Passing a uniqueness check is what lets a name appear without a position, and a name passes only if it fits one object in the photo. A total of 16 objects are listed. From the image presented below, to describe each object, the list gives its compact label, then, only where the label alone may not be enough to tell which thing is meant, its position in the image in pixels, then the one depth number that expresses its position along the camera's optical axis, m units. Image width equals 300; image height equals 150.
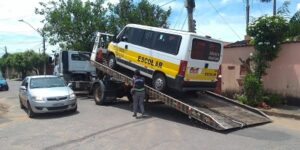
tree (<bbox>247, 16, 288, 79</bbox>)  9.17
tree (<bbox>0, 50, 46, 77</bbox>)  40.82
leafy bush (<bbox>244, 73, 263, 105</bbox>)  8.94
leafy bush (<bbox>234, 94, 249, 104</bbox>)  9.10
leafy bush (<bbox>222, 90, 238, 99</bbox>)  10.47
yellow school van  7.46
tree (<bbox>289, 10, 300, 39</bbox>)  9.77
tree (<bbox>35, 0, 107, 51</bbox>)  15.47
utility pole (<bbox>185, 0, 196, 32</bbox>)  10.76
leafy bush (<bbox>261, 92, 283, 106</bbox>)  8.99
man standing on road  7.72
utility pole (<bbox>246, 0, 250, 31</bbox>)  23.05
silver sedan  8.23
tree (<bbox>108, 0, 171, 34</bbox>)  15.51
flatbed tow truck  6.61
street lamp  16.58
